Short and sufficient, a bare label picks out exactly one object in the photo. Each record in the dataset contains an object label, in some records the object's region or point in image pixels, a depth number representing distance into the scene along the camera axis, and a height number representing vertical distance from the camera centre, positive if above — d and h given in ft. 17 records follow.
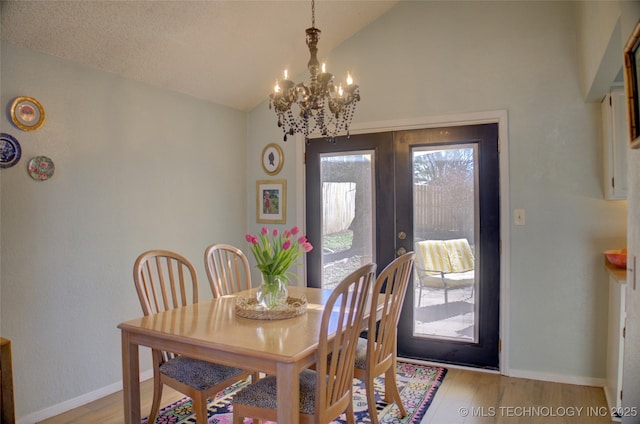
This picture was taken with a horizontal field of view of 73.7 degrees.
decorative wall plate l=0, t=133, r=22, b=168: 7.54 +1.14
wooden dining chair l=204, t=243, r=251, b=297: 8.48 -1.27
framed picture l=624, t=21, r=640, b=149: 4.28 +1.25
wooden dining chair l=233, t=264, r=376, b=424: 5.34 -2.36
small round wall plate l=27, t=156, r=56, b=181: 7.99 +0.87
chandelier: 6.93 +1.90
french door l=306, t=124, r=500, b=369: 10.36 -0.46
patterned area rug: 8.01 -3.96
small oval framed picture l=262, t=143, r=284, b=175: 12.95 +1.54
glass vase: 6.82 -1.34
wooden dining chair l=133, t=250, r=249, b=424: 6.45 -2.56
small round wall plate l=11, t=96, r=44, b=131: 7.73 +1.86
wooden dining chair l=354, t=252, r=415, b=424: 6.70 -2.34
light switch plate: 9.98 -0.30
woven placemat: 6.61 -1.60
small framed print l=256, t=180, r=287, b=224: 12.90 +0.24
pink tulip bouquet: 6.68 -0.72
